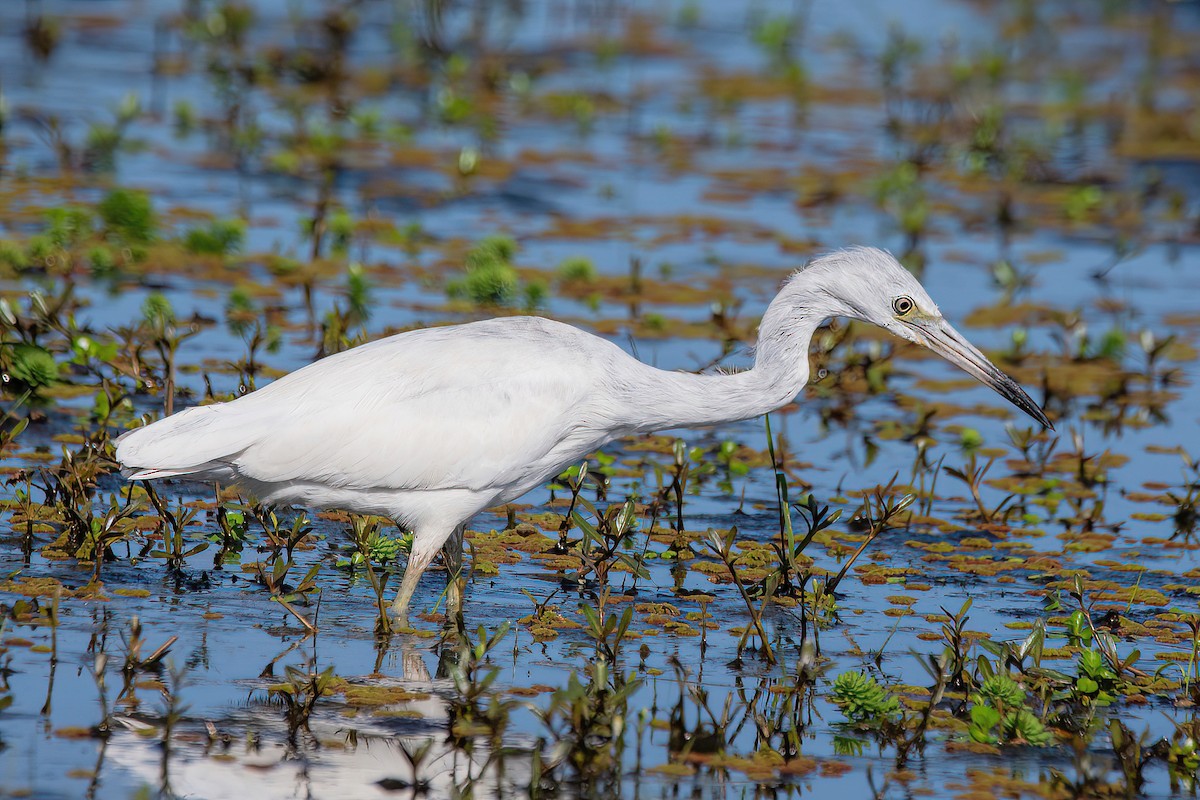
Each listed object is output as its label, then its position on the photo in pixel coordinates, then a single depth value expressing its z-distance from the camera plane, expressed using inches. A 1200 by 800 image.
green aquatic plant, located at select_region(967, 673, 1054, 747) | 390.0
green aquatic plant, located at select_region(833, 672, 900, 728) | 398.9
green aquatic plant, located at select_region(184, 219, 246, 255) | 797.2
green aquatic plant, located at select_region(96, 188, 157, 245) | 800.3
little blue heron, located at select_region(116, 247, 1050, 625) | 445.7
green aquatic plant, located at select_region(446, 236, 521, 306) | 746.2
